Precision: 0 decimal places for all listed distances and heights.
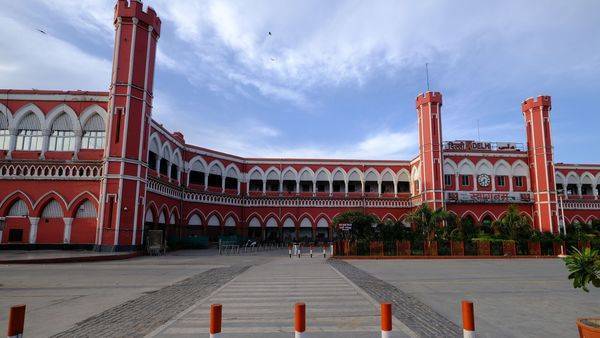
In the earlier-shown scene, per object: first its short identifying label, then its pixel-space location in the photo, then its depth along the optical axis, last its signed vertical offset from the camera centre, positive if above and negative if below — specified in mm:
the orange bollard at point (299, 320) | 4449 -1019
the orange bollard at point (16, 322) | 4094 -1004
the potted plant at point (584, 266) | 5617 -460
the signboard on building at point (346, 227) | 24084 +303
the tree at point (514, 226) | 28688 +594
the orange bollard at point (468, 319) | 4500 -1005
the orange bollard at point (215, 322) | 4430 -1044
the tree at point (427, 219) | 28516 +1050
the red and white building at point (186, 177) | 25469 +5005
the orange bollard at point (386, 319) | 4594 -1032
